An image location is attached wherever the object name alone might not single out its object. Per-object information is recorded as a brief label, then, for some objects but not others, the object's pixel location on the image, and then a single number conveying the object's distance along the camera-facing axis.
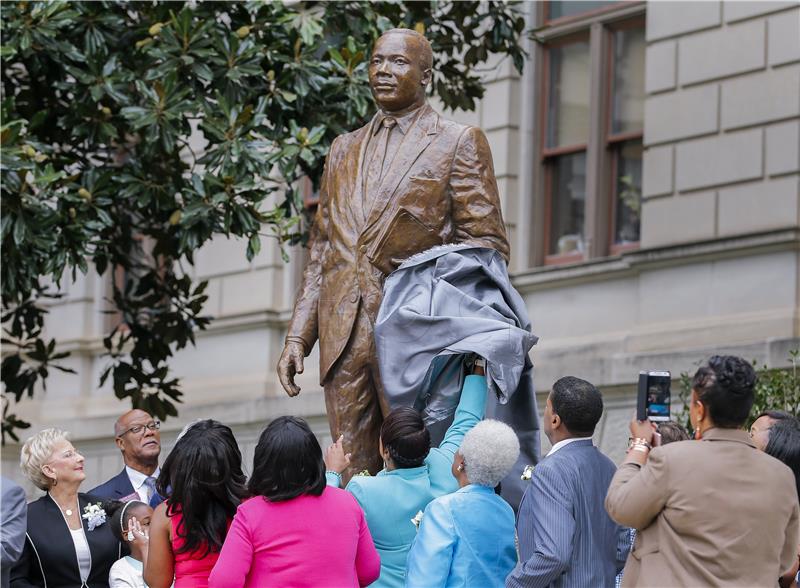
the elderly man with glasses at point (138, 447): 10.09
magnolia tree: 13.32
